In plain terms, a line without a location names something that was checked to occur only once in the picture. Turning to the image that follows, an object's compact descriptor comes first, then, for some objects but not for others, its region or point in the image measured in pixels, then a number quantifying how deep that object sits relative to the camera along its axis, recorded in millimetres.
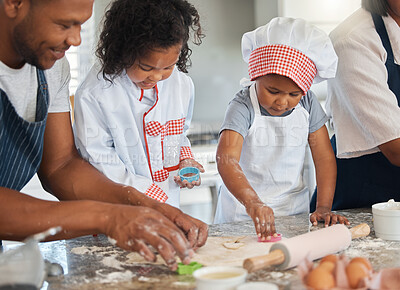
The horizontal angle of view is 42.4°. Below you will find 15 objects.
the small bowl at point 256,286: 831
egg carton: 820
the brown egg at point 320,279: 808
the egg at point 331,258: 892
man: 1024
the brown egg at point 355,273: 833
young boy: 1535
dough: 1114
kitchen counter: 999
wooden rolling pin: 955
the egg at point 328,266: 845
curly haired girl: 1405
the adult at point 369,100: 1479
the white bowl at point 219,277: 857
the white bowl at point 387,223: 1249
